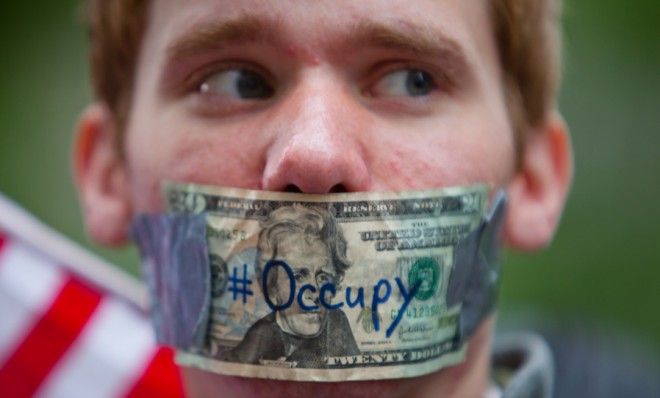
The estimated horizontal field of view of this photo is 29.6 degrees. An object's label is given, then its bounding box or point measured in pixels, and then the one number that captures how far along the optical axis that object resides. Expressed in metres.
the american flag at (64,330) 0.63
